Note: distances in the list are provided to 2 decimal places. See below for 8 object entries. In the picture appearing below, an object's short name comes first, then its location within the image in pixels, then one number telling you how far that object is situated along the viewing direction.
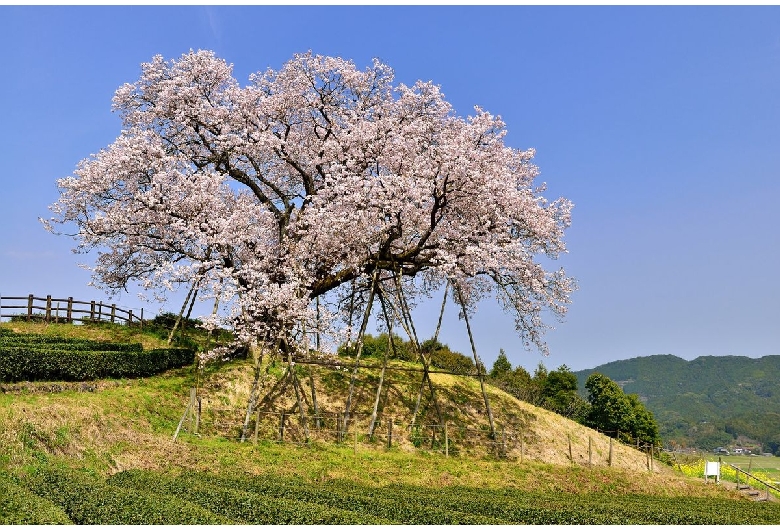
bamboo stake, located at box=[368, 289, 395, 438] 29.86
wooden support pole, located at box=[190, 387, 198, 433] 27.73
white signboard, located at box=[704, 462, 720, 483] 33.93
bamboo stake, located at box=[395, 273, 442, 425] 31.36
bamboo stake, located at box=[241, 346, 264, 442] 27.86
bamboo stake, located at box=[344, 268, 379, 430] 30.02
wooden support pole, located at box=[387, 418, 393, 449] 29.70
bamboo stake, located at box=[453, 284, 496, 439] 31.71
